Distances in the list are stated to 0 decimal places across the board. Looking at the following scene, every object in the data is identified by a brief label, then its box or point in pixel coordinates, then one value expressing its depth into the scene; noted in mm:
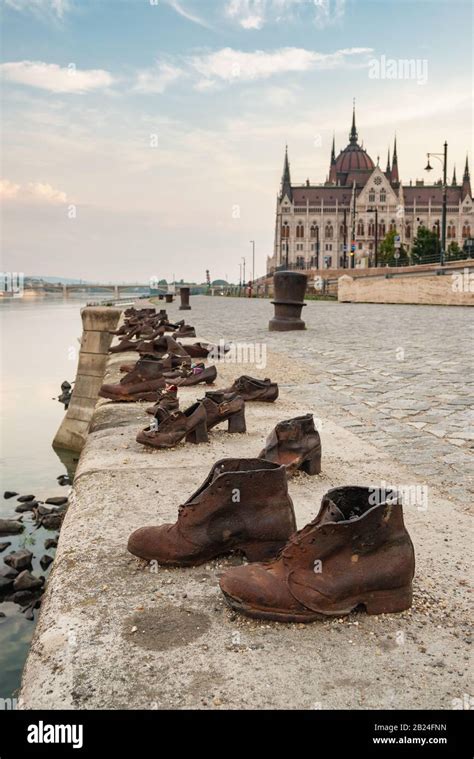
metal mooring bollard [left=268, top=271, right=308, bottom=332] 14930
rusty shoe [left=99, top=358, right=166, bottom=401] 5422
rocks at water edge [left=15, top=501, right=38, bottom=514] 8305
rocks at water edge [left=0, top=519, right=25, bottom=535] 7387
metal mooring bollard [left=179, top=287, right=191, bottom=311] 26891
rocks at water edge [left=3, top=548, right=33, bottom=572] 6270
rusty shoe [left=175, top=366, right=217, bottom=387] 6016
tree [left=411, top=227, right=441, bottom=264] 76625
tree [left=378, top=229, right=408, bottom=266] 85494
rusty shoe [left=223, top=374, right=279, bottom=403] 5254
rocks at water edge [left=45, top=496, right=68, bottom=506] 8633
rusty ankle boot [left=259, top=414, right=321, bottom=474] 3275
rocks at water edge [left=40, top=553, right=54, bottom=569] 6426
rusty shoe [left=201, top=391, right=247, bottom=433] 4160
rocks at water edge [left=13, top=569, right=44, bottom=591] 5758
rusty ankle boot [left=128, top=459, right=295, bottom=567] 2270
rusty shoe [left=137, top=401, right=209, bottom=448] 3844
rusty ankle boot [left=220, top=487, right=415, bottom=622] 1941
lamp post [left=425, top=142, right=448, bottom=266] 33422
